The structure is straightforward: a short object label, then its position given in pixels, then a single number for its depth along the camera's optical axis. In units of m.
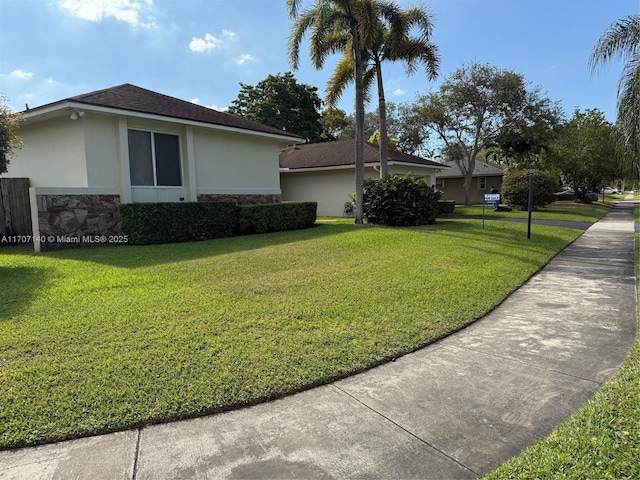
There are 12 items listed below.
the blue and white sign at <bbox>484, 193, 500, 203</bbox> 13.11
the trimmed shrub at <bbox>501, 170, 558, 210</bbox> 24.02
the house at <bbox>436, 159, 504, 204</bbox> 36.16
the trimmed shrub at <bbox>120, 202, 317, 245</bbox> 10.56
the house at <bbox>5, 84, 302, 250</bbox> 10.29
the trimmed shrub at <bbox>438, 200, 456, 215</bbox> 21.03
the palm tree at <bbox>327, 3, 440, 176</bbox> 15.27
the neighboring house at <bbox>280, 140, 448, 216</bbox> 21.27
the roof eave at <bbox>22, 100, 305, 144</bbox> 10.16
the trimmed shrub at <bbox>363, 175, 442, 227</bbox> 14.57
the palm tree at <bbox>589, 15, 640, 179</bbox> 9.54
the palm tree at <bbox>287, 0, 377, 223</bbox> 13.65
